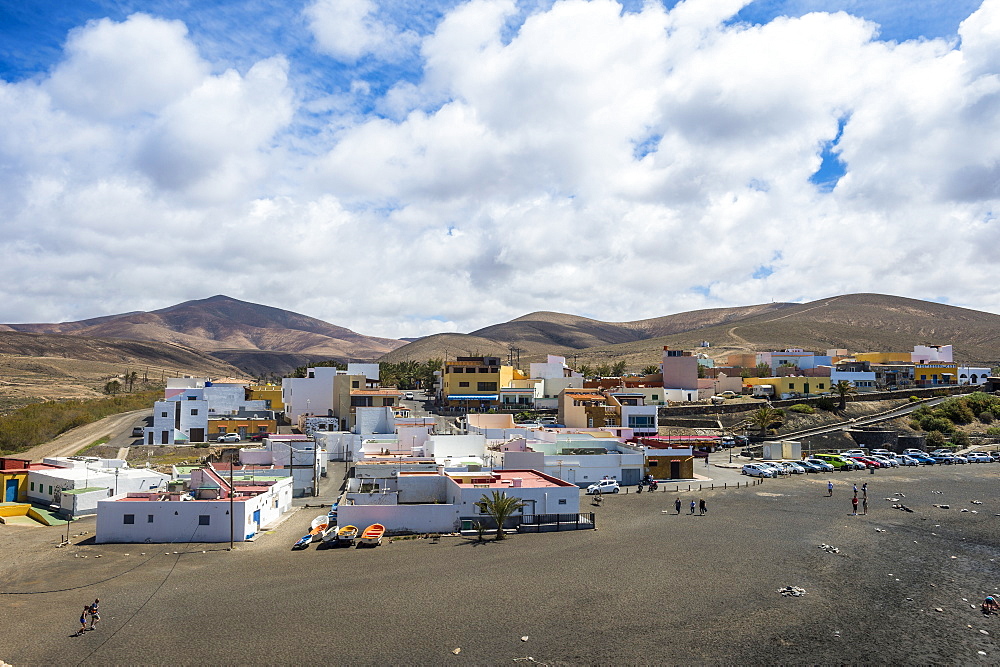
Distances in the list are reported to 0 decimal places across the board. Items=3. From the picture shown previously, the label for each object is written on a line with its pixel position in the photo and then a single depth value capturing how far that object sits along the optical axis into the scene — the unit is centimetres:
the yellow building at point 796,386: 8669
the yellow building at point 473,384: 8694
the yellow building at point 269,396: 8256
